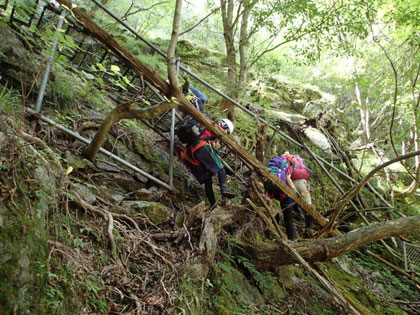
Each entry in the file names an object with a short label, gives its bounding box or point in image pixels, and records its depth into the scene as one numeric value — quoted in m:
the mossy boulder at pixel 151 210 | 4.02
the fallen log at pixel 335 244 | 4.14
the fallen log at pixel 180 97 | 4.53
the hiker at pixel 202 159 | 5.25
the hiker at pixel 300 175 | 6.07
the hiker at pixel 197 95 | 5.34
